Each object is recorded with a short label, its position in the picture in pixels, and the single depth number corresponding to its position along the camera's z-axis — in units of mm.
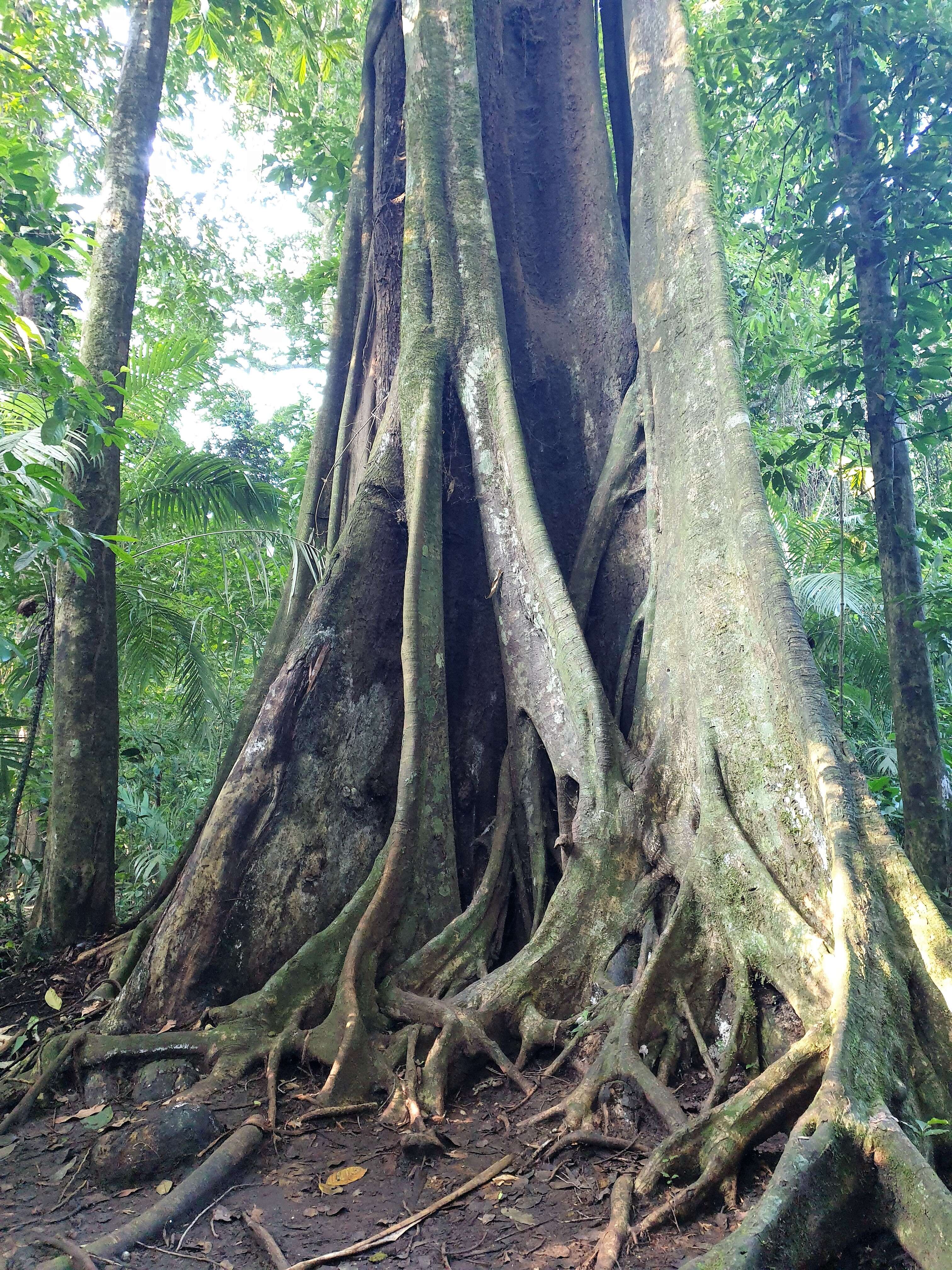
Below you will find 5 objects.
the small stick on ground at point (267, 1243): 2082
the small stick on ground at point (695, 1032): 2527
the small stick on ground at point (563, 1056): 2764
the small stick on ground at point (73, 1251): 2068
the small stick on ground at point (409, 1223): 2076
